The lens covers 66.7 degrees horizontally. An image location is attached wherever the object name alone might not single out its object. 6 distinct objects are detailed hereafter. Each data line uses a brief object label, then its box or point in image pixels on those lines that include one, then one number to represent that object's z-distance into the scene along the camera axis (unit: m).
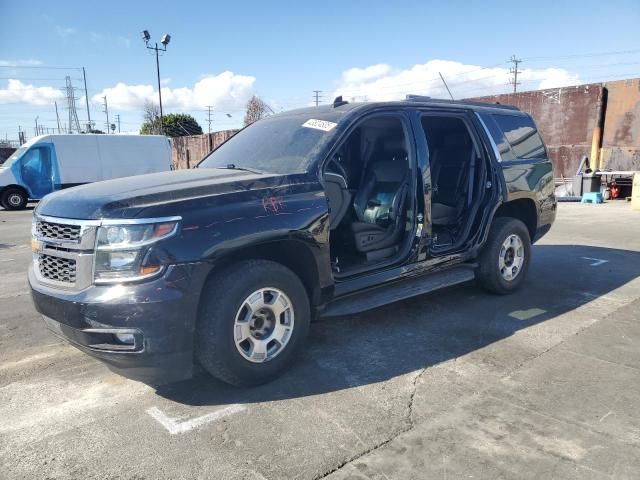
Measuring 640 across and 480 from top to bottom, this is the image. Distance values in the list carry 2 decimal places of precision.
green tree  45.41
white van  17.30
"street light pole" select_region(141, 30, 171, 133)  25.72
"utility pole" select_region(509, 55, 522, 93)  65.38
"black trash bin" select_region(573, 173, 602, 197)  16.53
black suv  2.82
